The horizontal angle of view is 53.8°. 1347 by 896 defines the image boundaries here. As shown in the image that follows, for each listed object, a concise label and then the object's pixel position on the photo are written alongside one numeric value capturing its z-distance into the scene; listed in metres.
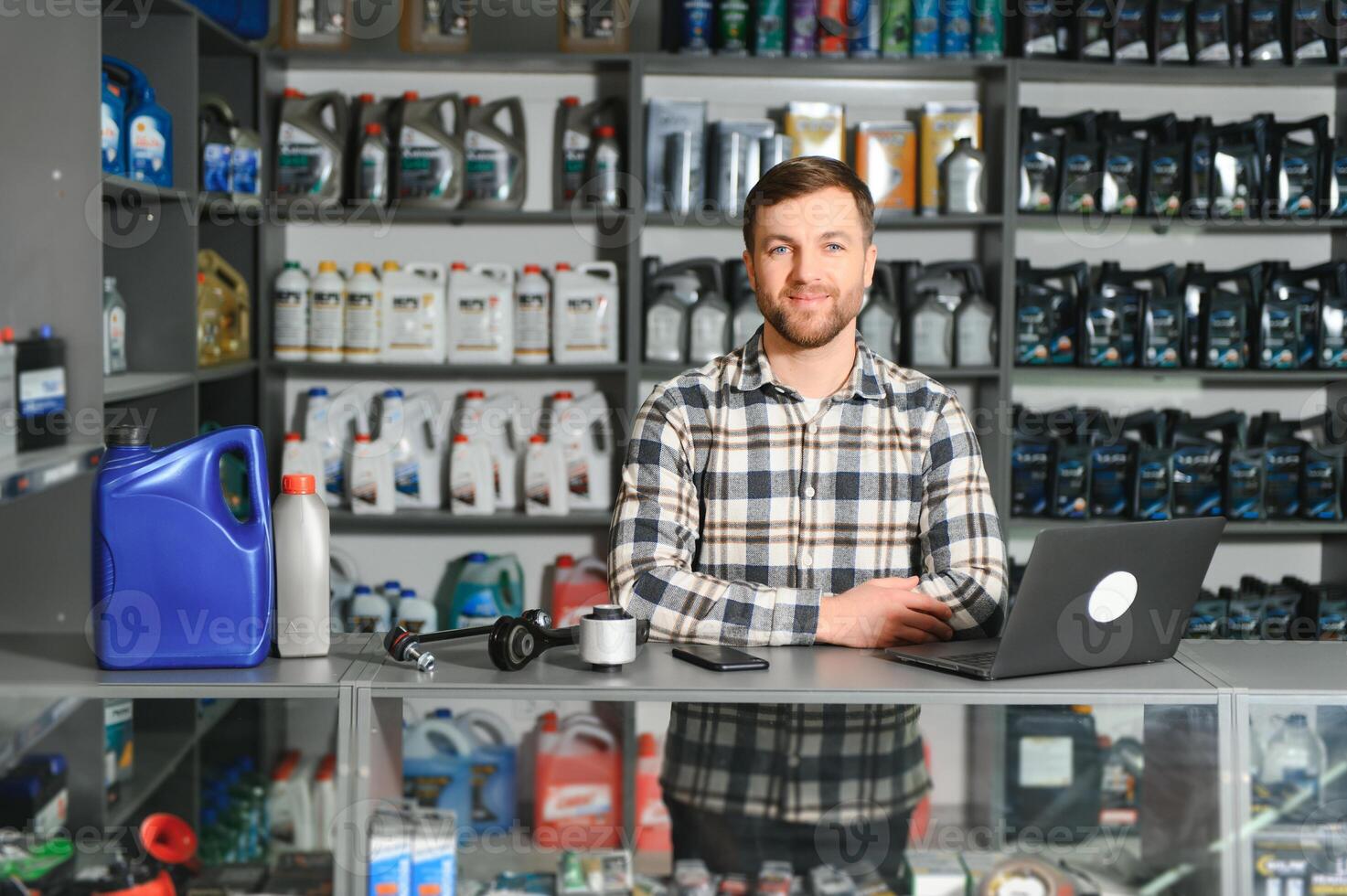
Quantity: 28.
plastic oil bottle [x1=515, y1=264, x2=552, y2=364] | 3.88
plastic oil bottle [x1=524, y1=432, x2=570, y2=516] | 3.87
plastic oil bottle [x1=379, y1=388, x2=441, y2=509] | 3.88
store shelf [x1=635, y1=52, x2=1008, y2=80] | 3.81
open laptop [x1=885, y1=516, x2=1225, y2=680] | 1.41
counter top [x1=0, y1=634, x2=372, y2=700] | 1.39
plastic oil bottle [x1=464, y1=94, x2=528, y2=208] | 3.90
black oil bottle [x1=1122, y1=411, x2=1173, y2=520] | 3.86
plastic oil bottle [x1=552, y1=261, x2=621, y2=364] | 3.88
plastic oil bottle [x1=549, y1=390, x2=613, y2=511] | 3.92
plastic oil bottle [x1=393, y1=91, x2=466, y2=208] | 3.84
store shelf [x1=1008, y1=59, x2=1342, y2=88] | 3.83
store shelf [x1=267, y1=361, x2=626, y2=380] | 3.88
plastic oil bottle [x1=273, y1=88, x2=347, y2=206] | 3.85
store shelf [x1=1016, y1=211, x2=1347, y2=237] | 3.87
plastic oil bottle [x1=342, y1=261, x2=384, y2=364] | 3.87
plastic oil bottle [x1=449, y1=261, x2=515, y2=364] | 3.86
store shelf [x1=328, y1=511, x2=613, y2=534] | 3.84
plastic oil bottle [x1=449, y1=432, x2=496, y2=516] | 3.86
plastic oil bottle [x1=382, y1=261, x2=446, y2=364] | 3.87
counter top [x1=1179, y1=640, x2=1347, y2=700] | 1.41
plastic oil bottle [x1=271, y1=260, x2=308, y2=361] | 3.87
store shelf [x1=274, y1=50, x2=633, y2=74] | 3.83
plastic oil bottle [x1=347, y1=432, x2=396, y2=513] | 3.85
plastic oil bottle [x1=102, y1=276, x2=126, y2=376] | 3.12
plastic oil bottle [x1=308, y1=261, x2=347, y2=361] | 3.87
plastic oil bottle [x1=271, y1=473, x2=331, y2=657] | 1.48
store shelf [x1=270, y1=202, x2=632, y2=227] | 3.84
